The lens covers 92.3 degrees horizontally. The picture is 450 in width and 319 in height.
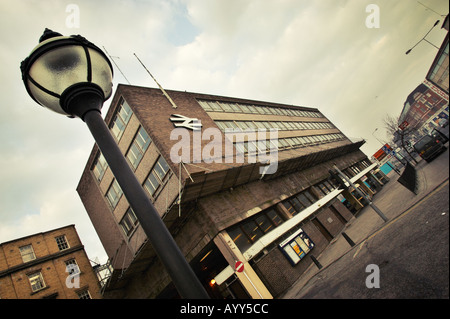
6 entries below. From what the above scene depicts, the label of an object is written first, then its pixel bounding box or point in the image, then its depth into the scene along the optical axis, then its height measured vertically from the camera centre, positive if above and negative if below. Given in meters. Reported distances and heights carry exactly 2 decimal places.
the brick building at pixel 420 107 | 84.22 +2.17
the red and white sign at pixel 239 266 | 12.08 -0.50
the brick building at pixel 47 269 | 20.44 +10.36
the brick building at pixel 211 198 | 13.94 +4.15
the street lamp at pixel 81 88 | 2.25 +2.57
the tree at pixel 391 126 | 50.38 +1.75
